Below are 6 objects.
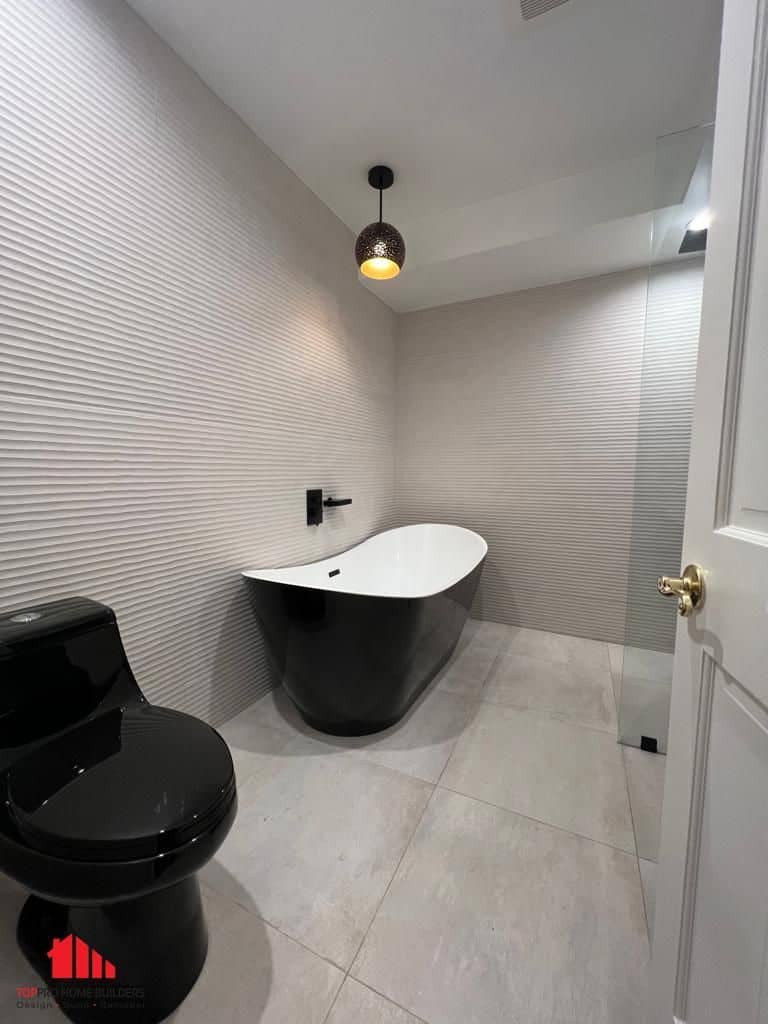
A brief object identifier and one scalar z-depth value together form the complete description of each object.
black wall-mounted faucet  2.18
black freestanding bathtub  1.41
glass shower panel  1.31
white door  0.48
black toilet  0.66
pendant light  1.76
